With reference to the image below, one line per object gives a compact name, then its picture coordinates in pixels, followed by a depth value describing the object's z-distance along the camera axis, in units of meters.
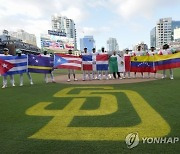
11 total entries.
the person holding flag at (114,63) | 10.54
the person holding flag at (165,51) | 9.74
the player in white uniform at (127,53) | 10.83
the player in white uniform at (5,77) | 8.87
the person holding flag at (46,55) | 9.77
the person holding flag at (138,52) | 10.58
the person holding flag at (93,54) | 10.43
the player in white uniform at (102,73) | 10.67
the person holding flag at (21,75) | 9.15
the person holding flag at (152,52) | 10.18
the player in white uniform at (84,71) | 10.38
